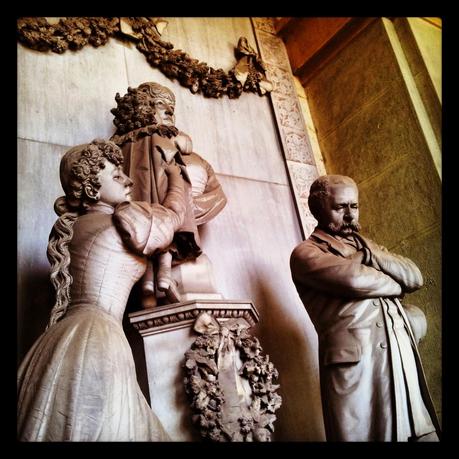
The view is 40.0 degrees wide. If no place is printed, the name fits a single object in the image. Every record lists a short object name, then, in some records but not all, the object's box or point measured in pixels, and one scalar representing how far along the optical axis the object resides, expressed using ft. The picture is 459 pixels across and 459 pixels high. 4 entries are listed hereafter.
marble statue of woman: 6.76
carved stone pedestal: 8.16
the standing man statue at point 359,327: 8.86
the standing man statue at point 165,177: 9.41
